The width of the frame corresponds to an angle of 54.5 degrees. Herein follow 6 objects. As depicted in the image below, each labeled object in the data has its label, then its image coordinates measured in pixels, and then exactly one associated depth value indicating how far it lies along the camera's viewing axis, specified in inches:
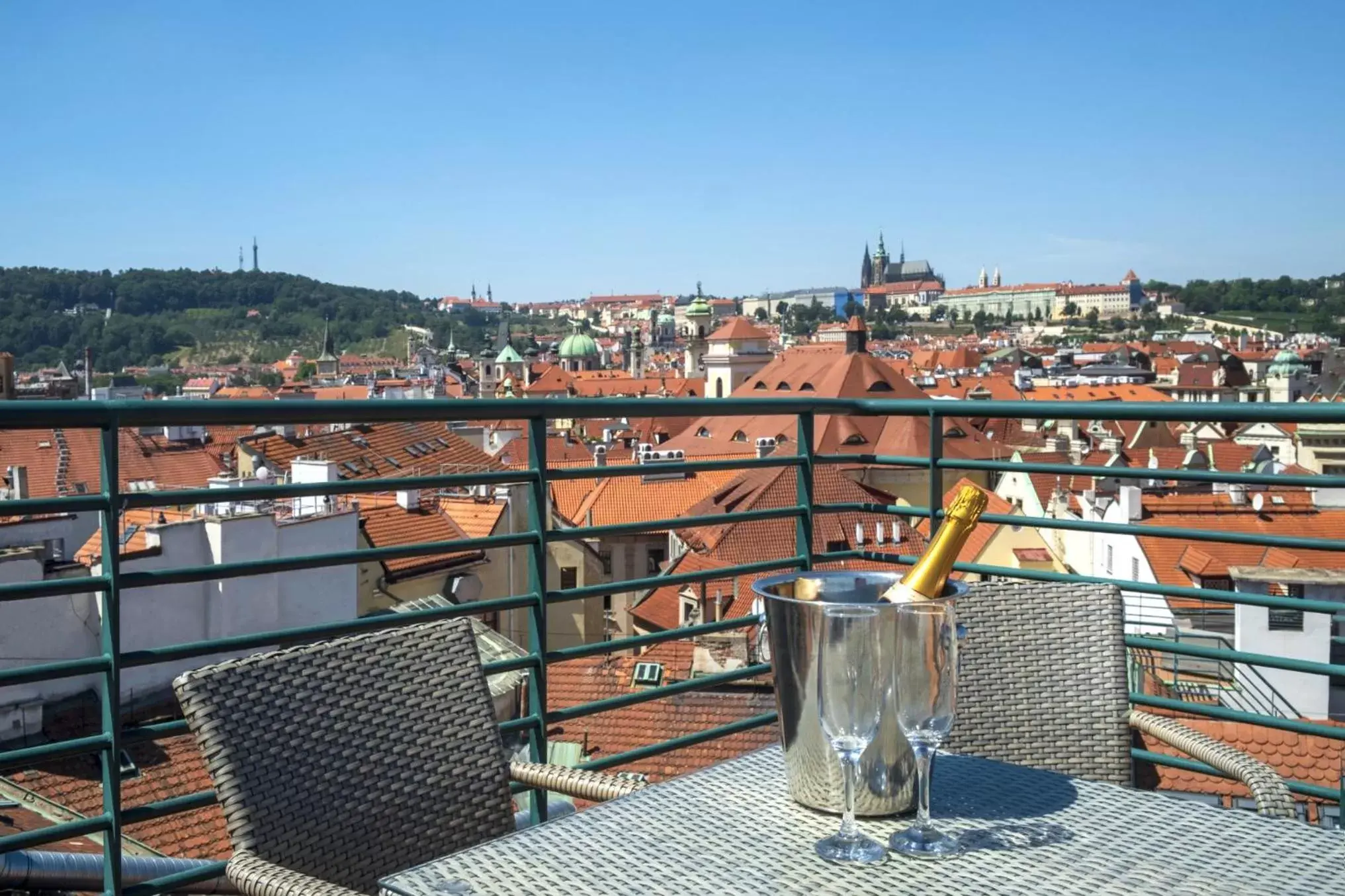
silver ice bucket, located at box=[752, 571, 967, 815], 56.5
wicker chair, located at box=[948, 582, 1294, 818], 83.5
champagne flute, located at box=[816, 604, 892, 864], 54.6
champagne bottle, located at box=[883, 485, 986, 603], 58.3
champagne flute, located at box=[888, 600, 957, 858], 54.9
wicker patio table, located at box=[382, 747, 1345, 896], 53.0
